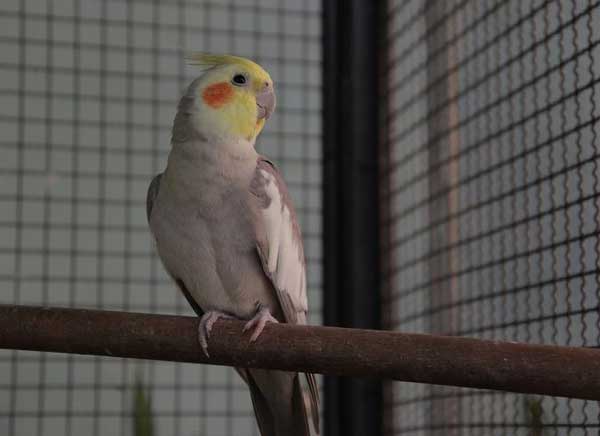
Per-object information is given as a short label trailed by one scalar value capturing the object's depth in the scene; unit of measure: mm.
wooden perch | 678
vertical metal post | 916
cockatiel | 820
